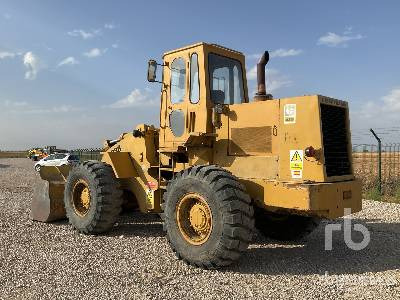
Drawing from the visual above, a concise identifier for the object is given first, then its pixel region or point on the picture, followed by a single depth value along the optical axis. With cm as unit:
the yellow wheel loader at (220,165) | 559
